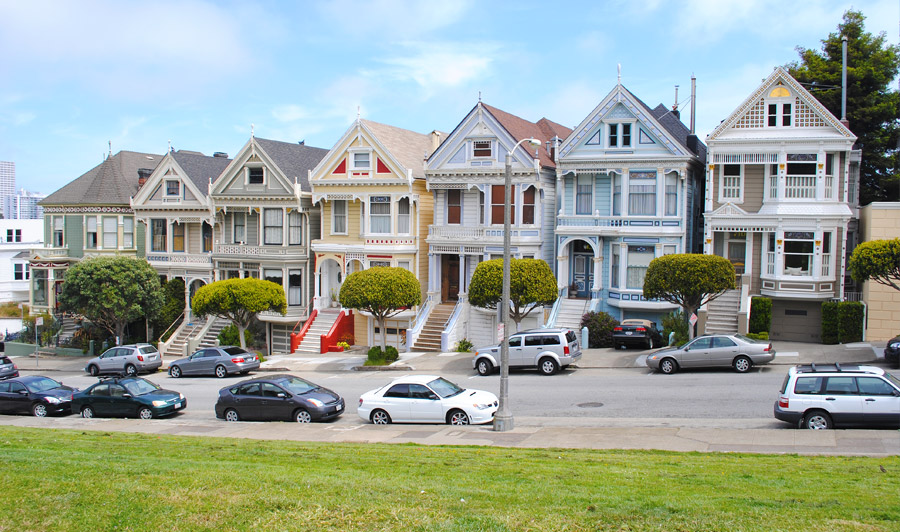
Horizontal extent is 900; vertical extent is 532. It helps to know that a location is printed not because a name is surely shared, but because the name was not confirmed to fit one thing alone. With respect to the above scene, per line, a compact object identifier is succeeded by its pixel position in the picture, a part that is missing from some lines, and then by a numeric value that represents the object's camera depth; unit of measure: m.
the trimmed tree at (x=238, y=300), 38.25
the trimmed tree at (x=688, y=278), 29.17
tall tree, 37.78
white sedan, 20.70
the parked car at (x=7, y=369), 36.09
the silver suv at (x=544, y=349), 27.97
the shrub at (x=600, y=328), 33.50
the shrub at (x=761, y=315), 32.16
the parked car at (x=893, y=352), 25.20
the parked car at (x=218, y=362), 33.69
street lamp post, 19.42
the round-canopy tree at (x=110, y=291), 41.78
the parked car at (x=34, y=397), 26.03
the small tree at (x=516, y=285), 32.34
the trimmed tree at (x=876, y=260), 26.41
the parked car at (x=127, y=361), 36.97
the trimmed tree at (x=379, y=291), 34.97
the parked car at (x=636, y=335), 31.83
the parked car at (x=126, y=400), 24.59
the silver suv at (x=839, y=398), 16.84
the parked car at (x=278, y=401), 22.36
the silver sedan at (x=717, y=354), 25.50
